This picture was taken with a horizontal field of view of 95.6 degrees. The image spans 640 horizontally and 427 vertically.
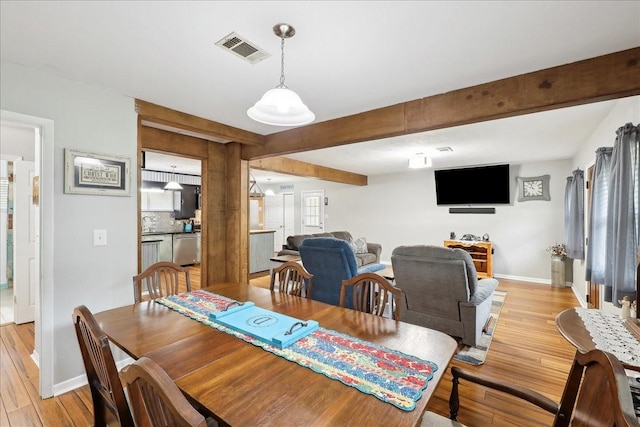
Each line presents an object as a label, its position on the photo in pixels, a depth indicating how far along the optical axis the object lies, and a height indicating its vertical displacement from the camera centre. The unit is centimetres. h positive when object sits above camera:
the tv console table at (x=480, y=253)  608 -86
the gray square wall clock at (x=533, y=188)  581 +51
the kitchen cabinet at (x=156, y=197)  752 +40
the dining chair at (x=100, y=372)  101 -62
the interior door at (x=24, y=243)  344 -38
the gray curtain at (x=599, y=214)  271 -1
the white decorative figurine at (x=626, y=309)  176 -59
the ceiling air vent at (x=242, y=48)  170 +101
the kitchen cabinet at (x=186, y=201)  825 +31
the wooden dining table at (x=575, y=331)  130 -59
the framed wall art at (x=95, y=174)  225 +31
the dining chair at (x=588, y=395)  67 -54
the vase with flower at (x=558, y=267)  538 -100
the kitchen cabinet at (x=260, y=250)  638 -86
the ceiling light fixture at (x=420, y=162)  482 +86
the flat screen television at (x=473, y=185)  613 +61
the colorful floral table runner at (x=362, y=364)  101 -62
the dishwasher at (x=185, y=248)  689 -88
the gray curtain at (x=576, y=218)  429 -7
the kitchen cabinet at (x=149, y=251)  538 -74
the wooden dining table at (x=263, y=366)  90 -62
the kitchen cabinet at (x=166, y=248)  656 -83
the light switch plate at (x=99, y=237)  238 -21
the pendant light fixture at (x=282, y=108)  157 +59
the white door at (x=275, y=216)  1018 -14
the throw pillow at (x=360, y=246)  600 -71
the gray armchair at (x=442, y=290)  278 -79
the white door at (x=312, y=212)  928 +1
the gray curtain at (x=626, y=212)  204 +1
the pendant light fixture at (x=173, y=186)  696 +62
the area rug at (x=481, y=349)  269 -136
